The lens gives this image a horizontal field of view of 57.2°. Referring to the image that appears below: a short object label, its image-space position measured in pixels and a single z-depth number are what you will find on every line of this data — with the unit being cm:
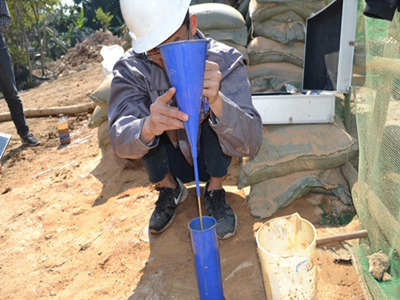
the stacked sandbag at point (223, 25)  303
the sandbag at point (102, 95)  302
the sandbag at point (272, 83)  299
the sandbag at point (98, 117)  333
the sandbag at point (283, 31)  293
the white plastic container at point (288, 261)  118
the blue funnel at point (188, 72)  107
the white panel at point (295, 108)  210
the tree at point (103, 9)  2290
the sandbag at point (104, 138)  321
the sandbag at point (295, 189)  204
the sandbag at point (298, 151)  203
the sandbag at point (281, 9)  287
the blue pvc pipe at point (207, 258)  123
